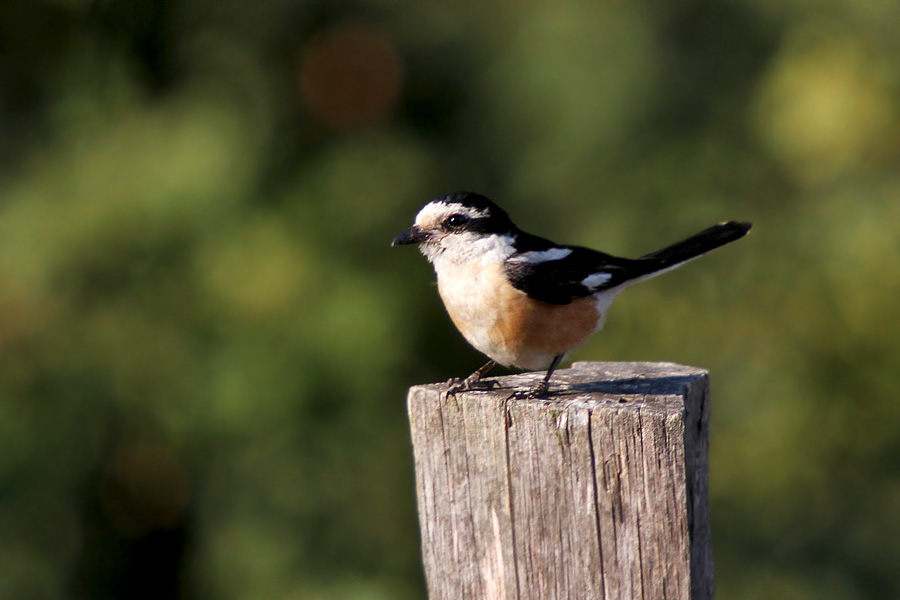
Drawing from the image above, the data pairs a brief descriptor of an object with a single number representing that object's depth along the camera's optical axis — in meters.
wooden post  4.78
